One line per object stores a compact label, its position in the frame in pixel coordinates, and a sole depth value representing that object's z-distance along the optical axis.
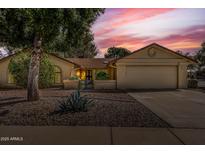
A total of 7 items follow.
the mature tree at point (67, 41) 7.03
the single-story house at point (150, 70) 11.21
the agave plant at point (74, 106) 4.95
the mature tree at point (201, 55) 25.04
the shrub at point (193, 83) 12.05
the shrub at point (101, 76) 11.62
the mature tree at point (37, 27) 5.24
